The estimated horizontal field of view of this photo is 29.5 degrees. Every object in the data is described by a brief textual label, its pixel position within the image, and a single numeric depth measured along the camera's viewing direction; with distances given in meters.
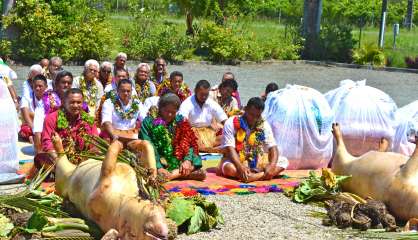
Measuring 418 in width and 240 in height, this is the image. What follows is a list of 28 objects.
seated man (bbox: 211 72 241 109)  11.71
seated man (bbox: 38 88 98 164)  7.98
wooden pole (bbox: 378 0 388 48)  32.59
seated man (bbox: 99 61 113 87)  11.80
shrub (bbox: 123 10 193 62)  27.05
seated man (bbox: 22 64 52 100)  10.88
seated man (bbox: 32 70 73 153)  8.95
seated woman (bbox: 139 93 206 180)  8.49
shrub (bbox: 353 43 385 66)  30.08
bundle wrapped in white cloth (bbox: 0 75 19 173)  8.53
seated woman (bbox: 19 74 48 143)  10.58
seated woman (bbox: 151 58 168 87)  12.19
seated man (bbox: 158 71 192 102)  11.55
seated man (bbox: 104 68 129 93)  11.23
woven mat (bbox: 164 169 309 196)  8.13
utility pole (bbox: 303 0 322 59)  32.06
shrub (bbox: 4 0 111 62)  23.95
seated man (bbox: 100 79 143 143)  9.78
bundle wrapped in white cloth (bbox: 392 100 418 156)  9.98
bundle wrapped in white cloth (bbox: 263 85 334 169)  9.78
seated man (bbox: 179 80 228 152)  10.46
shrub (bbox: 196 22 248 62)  28.80
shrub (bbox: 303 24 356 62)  31.59
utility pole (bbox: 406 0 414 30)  46.84
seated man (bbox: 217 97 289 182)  8.92
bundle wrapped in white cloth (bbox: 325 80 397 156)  9.92
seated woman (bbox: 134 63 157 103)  11.55
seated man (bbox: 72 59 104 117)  11.18
